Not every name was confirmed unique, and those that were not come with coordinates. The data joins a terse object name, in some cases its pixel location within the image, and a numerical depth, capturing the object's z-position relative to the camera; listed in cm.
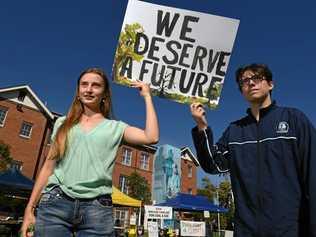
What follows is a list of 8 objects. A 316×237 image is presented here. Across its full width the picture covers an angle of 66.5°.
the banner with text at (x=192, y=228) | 1157
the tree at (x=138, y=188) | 2091
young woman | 142
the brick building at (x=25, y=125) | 1774
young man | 146
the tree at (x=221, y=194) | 2319
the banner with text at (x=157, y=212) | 1075
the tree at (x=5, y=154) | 1459
